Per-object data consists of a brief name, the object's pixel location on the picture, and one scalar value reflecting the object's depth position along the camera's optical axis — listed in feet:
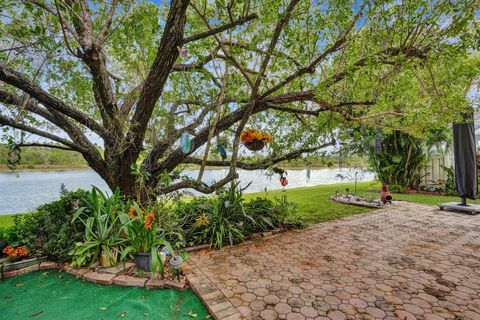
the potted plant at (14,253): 9.77
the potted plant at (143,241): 9.23
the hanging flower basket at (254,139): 12.48
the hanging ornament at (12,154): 11.58
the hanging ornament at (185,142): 11.51
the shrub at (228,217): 12.70
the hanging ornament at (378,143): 24.71
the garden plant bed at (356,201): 21.99
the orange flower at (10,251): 9.74
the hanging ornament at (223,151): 13.98
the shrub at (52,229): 10.47
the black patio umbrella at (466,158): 17.62
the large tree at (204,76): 9.19
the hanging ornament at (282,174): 15.46
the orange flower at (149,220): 9.07
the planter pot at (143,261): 9.34
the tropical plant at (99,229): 9.83
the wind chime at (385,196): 22.26
